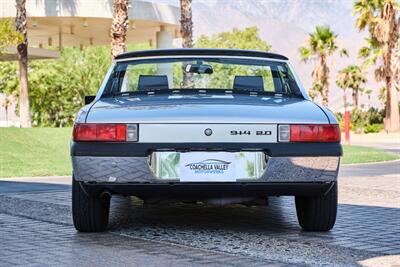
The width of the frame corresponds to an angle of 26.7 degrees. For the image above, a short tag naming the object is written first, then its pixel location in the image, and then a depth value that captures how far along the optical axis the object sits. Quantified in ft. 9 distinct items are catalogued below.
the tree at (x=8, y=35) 97.17
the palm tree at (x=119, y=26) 82.69
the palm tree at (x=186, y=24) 95.76
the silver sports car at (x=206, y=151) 21.44
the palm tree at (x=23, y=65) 106.11
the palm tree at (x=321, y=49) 219.82
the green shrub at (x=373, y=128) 171.22
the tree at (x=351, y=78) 319.68
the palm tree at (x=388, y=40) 164.25
